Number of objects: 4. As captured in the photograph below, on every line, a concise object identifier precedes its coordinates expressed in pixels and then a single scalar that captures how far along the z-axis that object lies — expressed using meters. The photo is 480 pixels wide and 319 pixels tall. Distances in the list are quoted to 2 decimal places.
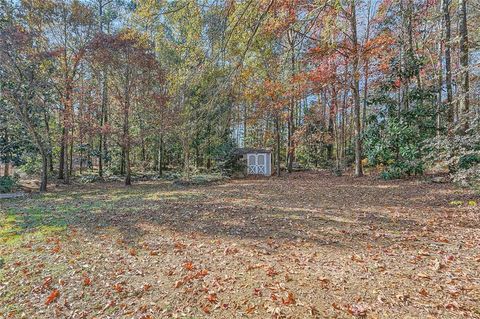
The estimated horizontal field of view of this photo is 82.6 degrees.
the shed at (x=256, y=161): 17.19
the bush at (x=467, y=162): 7.32
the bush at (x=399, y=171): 10.14
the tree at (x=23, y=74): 9.95
